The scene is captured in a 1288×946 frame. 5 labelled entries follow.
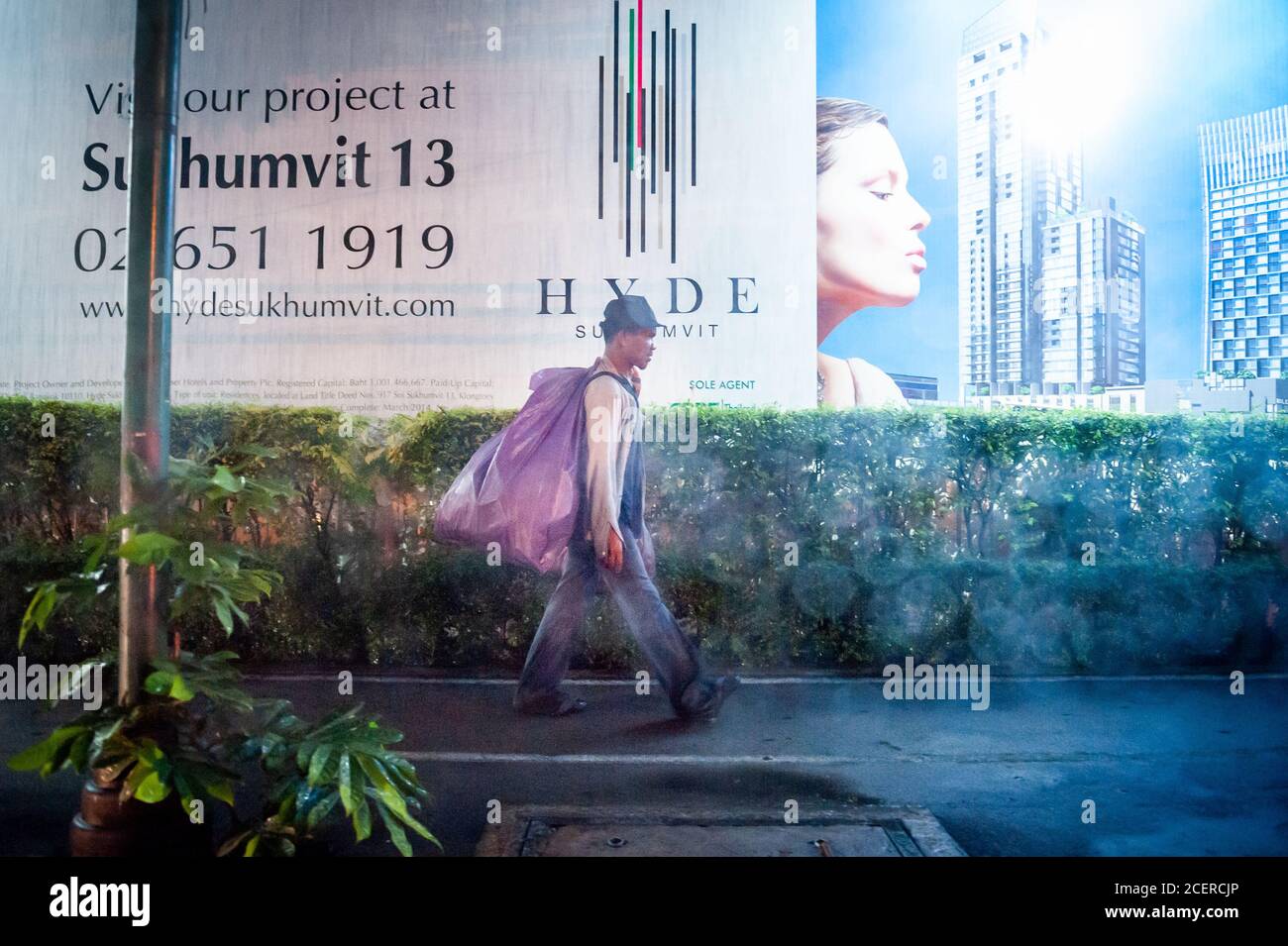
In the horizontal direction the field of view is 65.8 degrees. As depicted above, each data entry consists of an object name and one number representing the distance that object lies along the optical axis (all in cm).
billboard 633
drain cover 432
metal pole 356
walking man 587
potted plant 332
